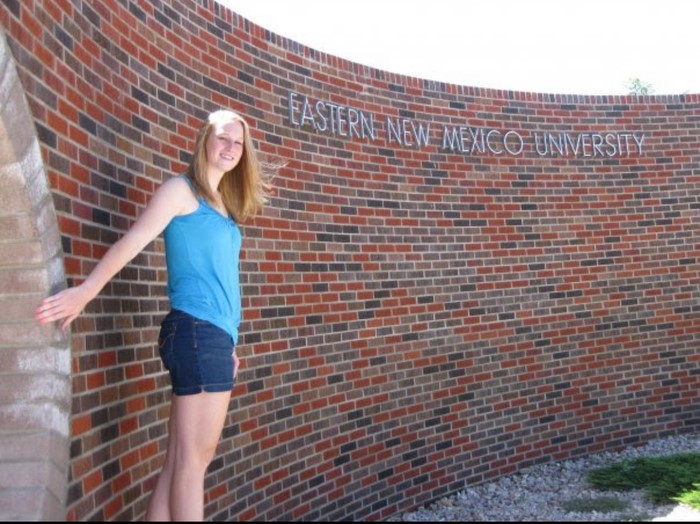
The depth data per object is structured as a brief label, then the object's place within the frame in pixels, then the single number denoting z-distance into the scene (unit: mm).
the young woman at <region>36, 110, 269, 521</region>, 2645
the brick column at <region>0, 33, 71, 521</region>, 2473
